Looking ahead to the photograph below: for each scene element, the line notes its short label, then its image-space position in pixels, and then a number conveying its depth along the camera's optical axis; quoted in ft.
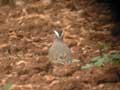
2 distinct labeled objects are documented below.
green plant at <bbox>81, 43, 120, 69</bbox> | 38.78
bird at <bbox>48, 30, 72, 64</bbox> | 42.32
